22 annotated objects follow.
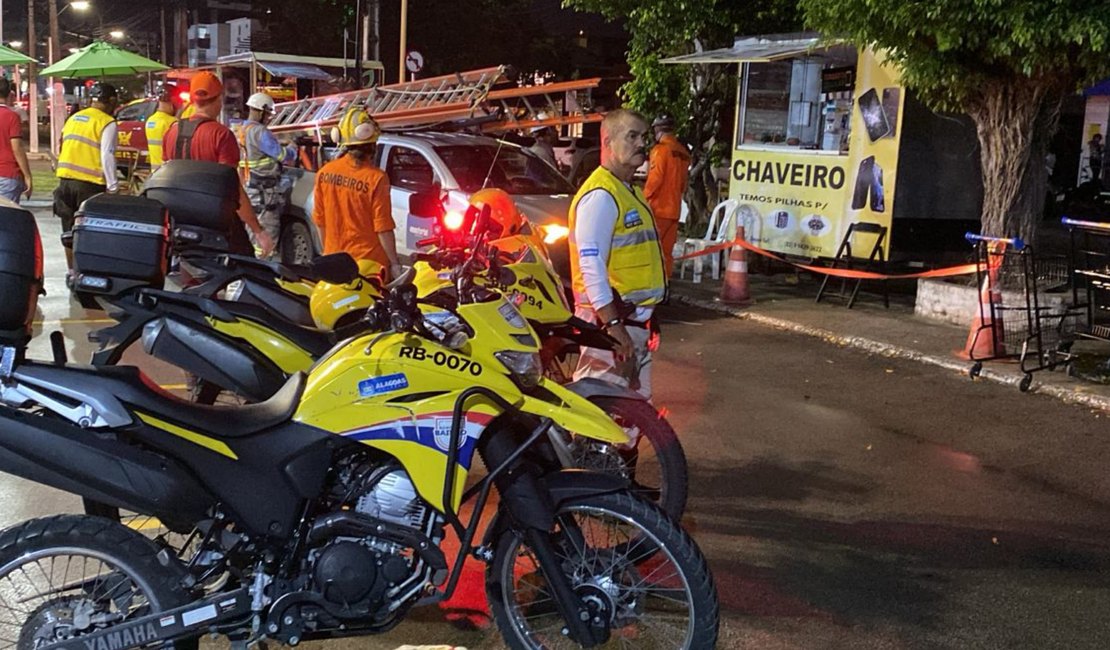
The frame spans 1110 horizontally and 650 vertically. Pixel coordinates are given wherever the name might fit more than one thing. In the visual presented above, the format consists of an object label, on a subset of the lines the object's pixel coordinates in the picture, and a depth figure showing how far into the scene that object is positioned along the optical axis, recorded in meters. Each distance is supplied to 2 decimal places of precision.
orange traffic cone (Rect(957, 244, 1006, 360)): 8.61
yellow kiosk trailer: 11.88
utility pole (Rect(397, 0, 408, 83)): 19.28
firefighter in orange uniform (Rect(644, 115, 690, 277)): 9.88
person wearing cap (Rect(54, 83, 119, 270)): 10.42
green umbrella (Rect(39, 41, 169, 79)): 19.62
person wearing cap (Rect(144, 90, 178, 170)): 9.12
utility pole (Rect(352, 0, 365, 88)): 18.15
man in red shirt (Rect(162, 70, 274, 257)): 7.14
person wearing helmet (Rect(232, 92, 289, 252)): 11.23
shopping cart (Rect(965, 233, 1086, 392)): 8.27
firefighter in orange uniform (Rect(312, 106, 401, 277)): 6.49
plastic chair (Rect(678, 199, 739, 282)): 12.98
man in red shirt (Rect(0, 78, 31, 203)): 9.91
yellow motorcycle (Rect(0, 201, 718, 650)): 3.21
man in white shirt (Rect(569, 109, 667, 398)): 4.87
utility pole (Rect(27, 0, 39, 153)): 29.84
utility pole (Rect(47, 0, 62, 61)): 34.68
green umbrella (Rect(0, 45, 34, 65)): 16.53
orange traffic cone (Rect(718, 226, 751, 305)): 11.48
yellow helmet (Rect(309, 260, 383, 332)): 5.08
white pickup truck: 11.13
